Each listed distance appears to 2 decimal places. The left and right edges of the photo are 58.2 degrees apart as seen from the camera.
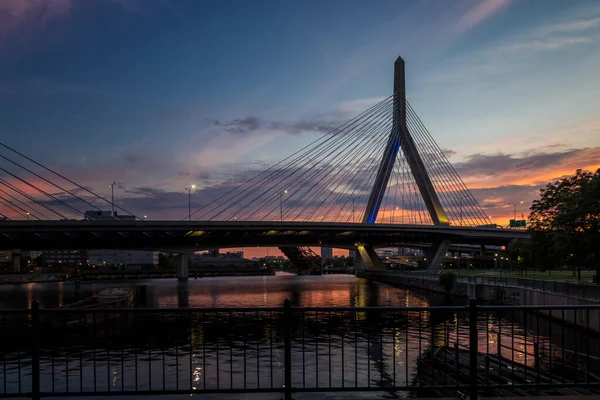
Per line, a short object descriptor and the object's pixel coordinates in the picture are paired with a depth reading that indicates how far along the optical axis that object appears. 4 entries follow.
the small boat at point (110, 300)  46.41
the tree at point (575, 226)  35.97
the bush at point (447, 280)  65.44
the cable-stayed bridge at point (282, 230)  74.69
